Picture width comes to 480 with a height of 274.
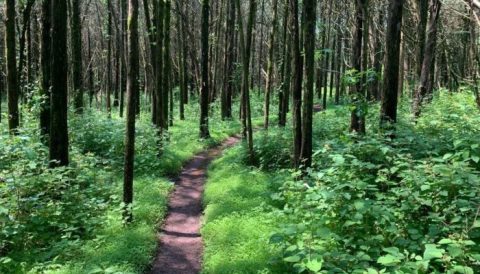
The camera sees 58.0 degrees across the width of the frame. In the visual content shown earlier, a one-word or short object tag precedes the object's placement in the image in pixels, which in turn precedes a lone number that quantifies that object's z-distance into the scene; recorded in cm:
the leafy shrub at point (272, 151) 1266
